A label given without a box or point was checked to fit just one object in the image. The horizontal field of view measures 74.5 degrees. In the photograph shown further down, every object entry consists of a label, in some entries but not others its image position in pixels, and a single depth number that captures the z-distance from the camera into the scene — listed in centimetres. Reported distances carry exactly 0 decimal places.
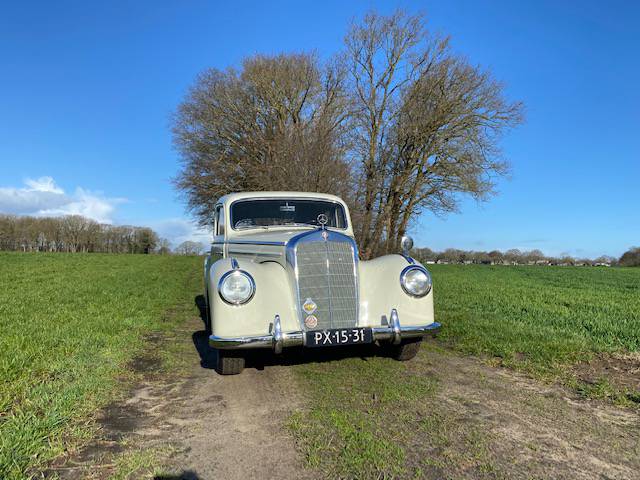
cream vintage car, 411
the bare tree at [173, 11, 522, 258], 1948
